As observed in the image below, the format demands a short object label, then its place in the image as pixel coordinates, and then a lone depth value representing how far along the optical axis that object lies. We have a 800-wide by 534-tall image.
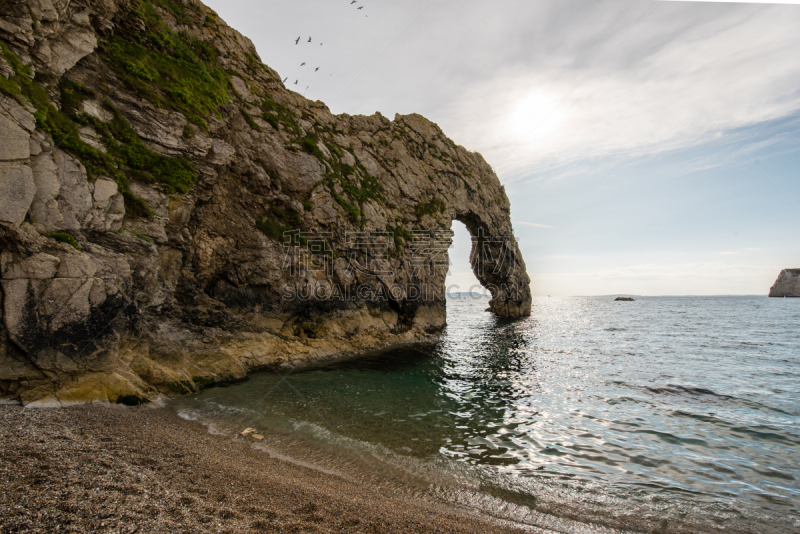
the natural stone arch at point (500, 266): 43.66
